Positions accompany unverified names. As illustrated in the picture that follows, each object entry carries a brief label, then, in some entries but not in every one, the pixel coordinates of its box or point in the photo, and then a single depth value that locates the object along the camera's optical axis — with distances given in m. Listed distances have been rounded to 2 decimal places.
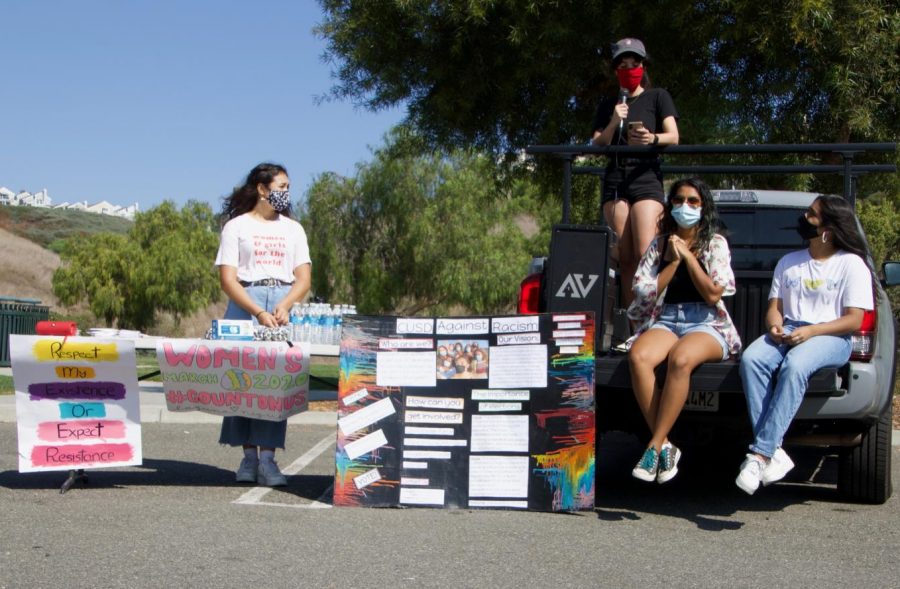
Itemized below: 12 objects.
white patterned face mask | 6.78
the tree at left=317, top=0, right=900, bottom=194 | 12.16
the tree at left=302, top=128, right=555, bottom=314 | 39.78
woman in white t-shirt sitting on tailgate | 5.68
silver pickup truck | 5.89
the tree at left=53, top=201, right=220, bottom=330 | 48.97
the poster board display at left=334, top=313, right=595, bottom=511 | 5.91
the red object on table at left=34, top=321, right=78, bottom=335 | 6.32
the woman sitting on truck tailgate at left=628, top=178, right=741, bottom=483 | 5.74
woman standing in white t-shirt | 6.64
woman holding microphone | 6.67
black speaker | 6.16
